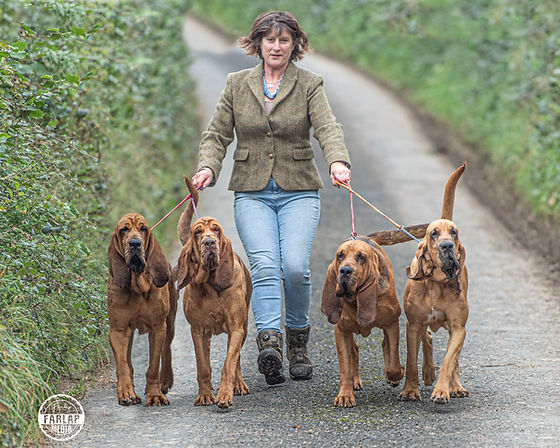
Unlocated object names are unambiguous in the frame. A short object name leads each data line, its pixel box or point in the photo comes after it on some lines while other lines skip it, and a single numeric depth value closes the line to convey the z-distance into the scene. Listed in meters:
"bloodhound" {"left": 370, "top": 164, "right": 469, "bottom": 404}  11.04
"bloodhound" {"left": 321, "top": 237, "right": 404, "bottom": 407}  11.15
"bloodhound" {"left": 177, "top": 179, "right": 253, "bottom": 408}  11.24
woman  12.37
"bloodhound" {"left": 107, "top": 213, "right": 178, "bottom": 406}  11.21
